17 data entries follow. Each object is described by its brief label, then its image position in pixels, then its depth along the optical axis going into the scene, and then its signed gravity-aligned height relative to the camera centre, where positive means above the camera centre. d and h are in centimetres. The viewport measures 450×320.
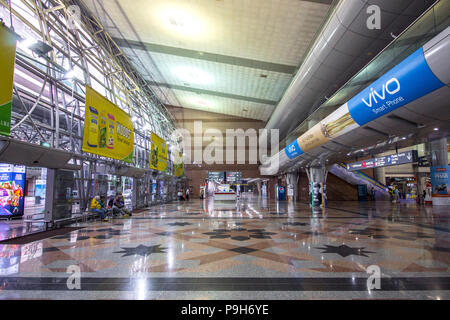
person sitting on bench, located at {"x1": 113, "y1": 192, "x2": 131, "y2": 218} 1215 -109
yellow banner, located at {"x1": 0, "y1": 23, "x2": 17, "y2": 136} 575 +262
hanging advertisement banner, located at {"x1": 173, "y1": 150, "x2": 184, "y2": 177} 2525 +211
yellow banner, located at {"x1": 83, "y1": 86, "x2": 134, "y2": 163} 951 +240
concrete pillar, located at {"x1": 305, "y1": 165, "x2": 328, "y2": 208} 1788 +5
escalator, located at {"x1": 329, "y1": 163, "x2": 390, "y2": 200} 2597 +40
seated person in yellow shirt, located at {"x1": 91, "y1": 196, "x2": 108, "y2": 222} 1071 -105
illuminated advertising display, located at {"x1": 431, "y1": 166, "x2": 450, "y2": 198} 1747 +18
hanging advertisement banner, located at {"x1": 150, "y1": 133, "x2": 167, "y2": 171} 1729 +222
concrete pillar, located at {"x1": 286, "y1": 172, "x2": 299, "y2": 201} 2439 +7
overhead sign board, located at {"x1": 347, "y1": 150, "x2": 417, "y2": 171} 1326 +141
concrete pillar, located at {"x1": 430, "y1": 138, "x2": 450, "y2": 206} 1758 +71
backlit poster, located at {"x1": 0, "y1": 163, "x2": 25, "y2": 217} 1088 -27
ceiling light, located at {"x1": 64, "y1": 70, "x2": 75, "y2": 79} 963 +430
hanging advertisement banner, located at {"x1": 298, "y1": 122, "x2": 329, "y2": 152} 1028 +208
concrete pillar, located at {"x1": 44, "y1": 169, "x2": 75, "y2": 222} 861 -38
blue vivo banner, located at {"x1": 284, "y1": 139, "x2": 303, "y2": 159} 1379 +199
